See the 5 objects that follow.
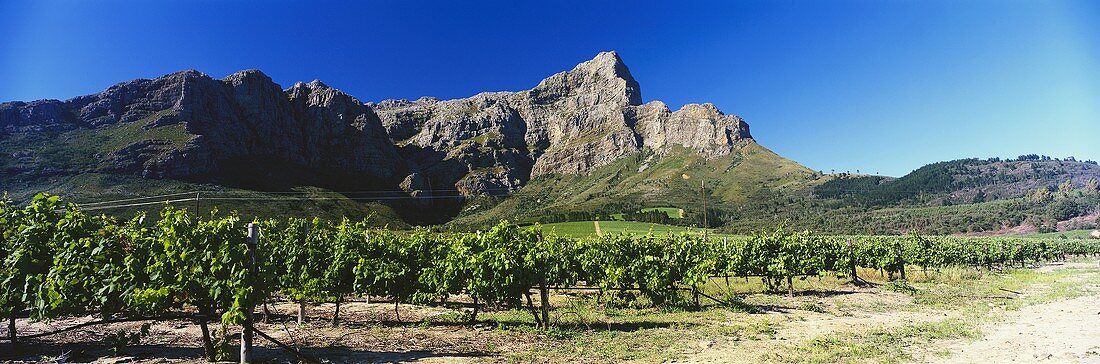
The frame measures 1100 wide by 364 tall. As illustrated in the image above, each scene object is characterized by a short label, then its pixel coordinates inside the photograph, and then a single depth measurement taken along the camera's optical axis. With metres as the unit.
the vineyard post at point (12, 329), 10.07
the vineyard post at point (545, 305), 14.47
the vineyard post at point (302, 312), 15.02
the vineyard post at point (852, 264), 29.10
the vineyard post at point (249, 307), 8.66
